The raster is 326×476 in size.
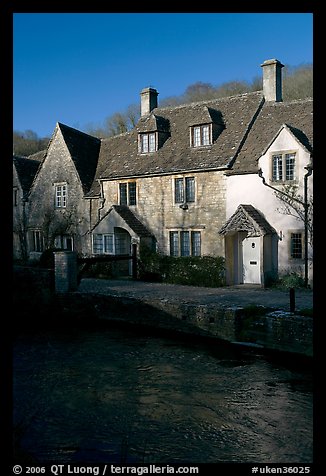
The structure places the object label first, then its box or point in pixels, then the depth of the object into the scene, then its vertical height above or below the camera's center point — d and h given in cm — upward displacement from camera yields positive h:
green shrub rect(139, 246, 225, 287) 1858 -108
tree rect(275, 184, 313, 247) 1680 +176
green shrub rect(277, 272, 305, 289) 1677 -150
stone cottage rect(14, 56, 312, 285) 1753 +318
